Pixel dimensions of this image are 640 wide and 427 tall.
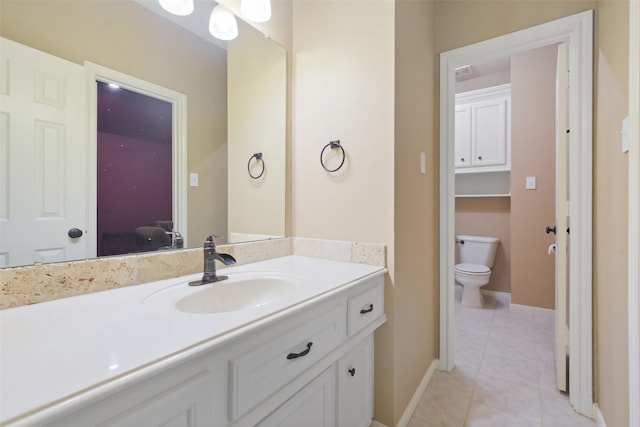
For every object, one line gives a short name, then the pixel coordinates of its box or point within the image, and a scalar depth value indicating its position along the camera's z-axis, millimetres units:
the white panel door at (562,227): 1556
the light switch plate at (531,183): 2740
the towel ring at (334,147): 1400
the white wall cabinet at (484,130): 3039
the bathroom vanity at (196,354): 431
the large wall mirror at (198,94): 812
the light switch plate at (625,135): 989
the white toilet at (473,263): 2875
